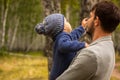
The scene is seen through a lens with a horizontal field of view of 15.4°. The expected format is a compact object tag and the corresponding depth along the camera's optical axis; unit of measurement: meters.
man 3.34
